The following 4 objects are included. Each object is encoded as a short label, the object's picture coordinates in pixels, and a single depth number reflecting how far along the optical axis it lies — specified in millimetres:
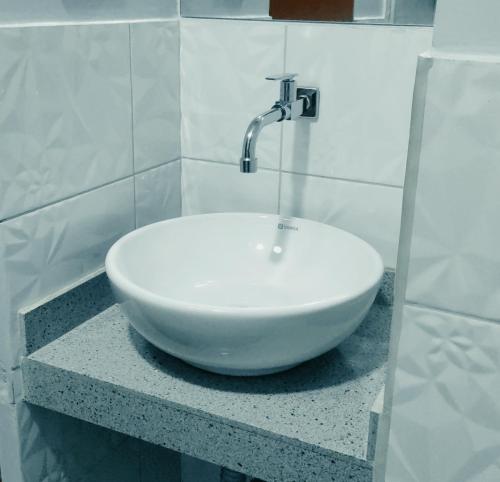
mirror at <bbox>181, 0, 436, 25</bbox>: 1151
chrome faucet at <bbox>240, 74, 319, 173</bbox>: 1086
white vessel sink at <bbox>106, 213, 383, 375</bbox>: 900
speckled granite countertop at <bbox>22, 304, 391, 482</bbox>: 899
